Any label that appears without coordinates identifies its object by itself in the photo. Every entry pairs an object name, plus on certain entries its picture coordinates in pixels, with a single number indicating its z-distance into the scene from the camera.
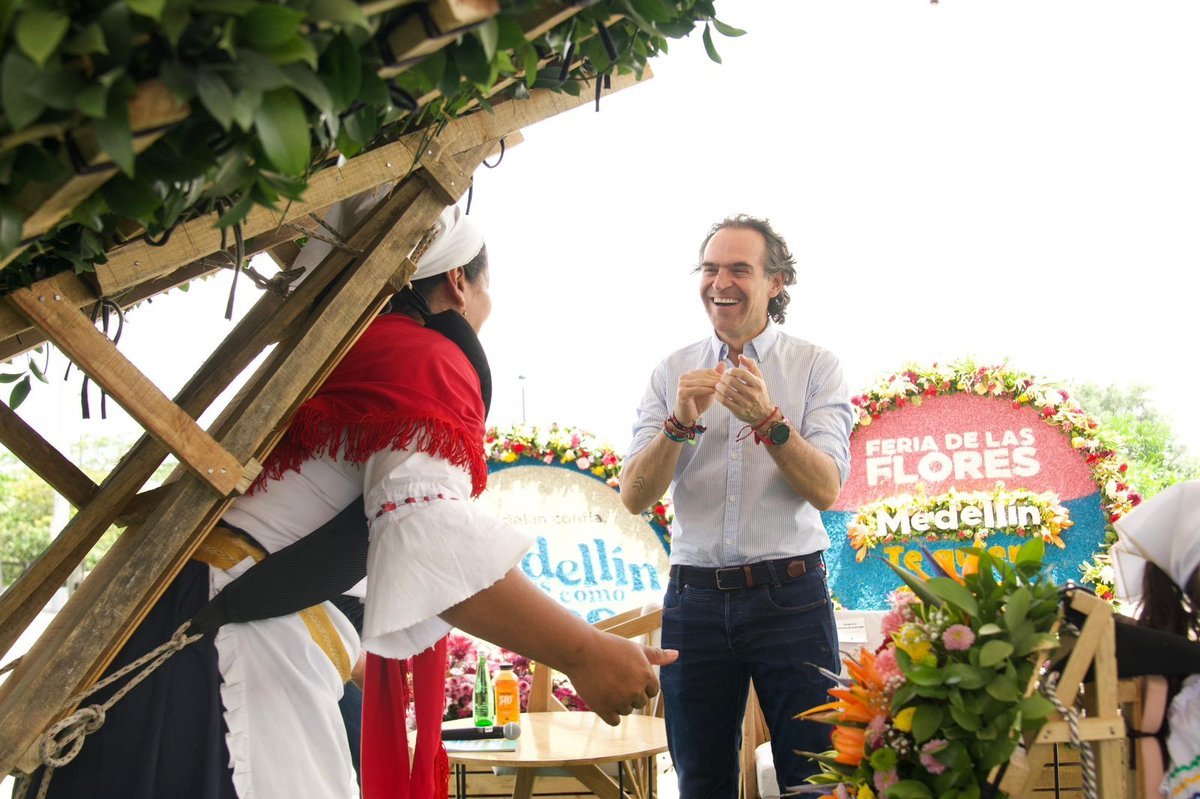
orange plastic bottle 3.71
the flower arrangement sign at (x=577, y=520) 5.36
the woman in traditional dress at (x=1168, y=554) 1.72
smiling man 2.42
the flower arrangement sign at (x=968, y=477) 4.90
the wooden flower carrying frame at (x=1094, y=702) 1.44
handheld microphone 3.47
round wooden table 3.21
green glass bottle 3.69
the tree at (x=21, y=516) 15.61
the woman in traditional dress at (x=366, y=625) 1.27
